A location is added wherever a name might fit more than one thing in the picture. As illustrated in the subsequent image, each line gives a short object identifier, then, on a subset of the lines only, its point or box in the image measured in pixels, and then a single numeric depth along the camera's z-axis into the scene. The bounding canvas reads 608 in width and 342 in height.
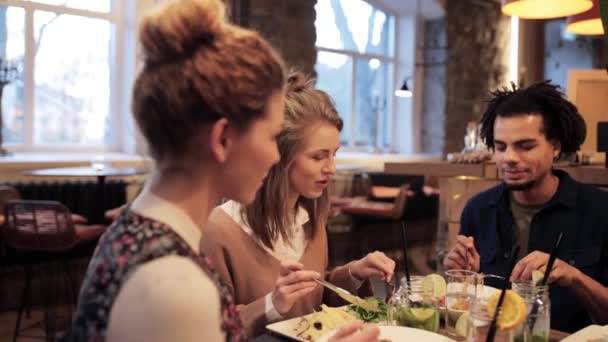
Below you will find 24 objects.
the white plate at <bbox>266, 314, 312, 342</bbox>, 1.35
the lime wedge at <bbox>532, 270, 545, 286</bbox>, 1.39
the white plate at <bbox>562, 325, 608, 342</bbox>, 1.37
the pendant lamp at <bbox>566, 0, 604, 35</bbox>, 3.52
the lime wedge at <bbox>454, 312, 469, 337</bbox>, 1.36
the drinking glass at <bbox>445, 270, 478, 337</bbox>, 1.40
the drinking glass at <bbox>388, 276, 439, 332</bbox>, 1.38
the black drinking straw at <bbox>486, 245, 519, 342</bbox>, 1.07
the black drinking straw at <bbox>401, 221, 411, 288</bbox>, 1.43
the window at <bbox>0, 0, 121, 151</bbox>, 4.84
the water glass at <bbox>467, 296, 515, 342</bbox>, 1.15
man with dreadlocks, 2.02
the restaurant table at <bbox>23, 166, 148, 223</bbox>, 4.06
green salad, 1.50
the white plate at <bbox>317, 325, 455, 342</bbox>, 1.28
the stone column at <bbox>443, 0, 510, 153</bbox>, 8.08
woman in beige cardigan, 1.73
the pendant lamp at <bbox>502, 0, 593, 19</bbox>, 3.14
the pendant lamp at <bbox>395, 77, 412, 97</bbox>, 6.88
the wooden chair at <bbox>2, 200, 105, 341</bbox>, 3.57
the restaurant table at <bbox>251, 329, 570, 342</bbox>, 1.36
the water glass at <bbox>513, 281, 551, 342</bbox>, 1.20
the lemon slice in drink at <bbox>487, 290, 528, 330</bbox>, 1.12
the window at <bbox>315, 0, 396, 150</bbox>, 7.22
